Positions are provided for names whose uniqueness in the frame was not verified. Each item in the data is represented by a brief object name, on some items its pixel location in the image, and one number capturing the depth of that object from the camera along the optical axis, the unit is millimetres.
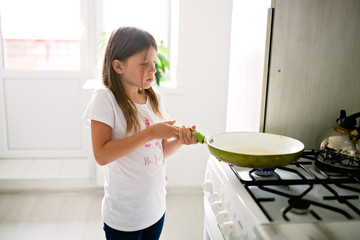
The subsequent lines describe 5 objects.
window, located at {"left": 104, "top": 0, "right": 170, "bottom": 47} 2416
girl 989
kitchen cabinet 1048
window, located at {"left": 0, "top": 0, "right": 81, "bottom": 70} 2518
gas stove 629
